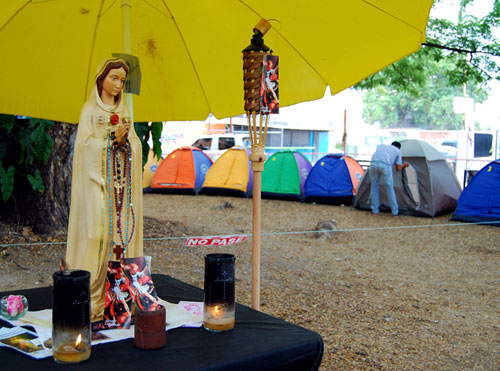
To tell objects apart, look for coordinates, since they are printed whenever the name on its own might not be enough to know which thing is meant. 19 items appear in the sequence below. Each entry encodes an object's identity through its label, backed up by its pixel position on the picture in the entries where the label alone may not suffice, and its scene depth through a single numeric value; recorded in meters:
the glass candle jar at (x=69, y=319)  1.99
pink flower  2.52
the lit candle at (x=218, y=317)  2.44
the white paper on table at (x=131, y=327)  2.35
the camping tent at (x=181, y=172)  13.75
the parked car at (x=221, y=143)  16.39
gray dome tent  10.23
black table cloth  2.01
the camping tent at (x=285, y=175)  12.86
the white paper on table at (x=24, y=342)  2.09
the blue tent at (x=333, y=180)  11.96
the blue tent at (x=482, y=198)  9.37
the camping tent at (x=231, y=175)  13.30
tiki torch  2.77
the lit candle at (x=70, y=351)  1.99
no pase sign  2.93
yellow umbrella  3.05
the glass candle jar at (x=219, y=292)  2.43
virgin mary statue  2.59
